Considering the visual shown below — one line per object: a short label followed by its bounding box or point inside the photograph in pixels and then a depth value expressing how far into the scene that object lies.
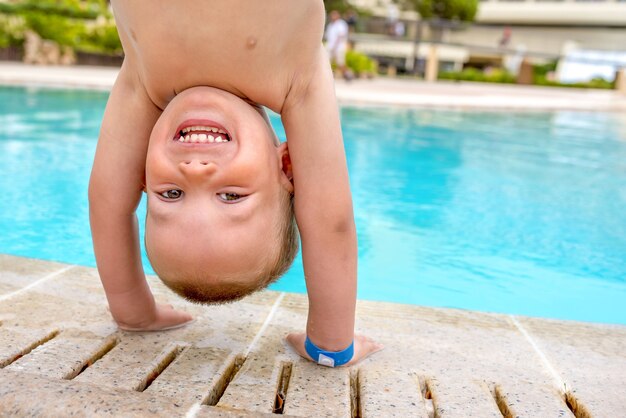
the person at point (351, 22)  23.38
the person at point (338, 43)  16.38
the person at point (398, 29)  26.89
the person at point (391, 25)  27.05
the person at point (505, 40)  31.83
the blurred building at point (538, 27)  38.78
